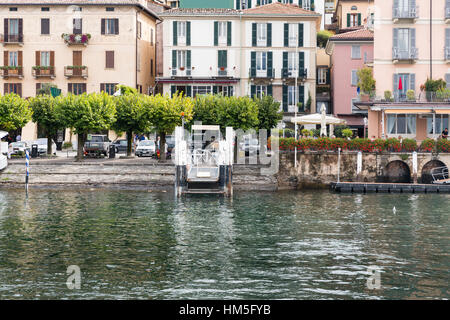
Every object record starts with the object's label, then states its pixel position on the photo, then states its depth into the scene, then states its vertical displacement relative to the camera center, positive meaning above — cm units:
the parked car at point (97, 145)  6097 -42
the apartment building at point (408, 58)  6106 +700
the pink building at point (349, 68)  7425 +747
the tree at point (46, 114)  6000 +216
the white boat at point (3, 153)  5348 -103
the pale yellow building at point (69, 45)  7581 +995
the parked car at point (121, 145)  6982 -52
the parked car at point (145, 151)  6319 -94
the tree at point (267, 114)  5875 +212
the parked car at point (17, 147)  6059 -64
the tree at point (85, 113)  5659 +214
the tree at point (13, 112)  5831 +225
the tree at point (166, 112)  5672 +220
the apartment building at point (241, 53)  7594 +914
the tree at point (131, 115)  5825 +203
